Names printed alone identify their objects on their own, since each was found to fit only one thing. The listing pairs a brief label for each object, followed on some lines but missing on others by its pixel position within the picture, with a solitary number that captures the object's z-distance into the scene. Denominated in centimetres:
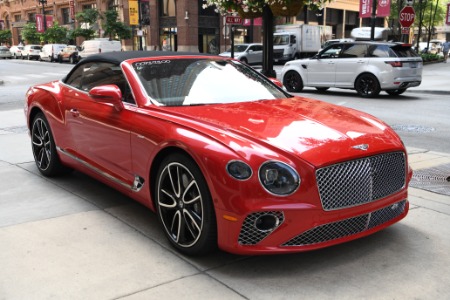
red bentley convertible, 304
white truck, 3519
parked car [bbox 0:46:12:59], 5597
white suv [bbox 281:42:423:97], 1395
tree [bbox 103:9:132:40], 4441
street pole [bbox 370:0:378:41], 2152
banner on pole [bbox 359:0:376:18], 3052
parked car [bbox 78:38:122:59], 3884
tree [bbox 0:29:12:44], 6919
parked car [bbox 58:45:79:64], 4106
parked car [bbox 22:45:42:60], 5022
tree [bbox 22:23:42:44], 5775
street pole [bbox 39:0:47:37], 5628
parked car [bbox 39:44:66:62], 4441
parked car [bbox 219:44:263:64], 3359
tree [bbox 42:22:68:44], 5334
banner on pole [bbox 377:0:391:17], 2577
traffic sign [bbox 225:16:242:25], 2683
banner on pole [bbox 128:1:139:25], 3966
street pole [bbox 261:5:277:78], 899
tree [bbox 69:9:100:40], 4607
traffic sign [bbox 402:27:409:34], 1747
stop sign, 1625
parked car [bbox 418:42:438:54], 5112
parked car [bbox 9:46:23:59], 5422
